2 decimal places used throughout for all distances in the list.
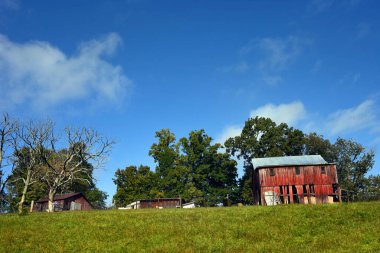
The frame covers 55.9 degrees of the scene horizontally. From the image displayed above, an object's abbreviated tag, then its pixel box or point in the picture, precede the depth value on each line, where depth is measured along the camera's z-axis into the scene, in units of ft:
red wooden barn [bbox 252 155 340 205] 178.60
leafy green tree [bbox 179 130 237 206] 276.21
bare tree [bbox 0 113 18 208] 173.48
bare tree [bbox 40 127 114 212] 177.74
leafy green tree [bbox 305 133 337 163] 302.25
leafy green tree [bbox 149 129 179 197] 278.46
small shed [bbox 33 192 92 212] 244.42
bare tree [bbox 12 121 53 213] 181.16
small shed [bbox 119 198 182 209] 232.12
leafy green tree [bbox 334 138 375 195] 292.20
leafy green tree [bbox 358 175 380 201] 284.00
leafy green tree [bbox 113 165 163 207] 279.69
